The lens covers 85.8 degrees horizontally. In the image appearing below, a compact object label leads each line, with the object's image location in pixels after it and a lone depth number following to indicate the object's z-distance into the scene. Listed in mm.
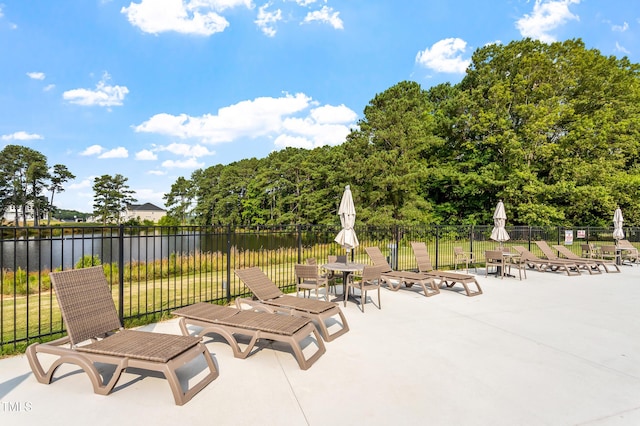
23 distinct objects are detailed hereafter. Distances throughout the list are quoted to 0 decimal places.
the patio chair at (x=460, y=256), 10846
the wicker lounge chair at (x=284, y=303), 4496
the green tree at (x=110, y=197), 58438
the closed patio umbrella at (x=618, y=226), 14256
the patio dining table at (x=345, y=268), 6375
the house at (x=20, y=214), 49134
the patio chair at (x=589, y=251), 14166
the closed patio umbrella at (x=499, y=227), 11127
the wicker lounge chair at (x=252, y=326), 3592
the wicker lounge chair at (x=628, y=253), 14036
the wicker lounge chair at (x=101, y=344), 2863
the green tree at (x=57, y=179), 53438
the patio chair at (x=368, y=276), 5939
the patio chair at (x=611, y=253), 13570
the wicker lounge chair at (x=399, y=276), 7395
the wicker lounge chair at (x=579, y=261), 10980
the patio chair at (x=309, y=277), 5953
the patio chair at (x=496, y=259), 9703
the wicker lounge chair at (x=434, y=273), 7590
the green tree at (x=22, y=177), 49062
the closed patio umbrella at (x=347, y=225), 7074
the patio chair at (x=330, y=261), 7214
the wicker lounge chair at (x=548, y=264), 10703
